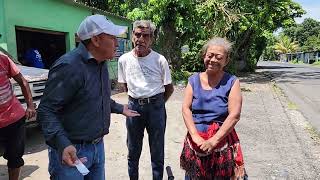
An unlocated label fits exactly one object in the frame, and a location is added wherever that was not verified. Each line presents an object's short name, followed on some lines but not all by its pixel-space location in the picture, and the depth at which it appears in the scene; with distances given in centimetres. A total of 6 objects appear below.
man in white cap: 149
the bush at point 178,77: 1035
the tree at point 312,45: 4164
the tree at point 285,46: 5224
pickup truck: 380
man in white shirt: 253
